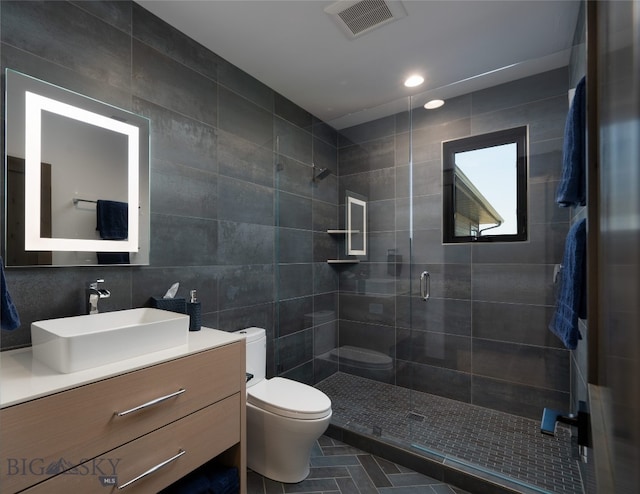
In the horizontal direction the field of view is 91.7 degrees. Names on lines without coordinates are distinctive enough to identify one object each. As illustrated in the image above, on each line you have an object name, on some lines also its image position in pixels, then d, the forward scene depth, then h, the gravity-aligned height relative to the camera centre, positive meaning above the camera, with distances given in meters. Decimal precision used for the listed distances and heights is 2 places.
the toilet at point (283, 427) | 1.69 -0.98
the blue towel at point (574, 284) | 1.27 -0.15
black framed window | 2.36 +0.51
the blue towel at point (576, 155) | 1.26 +0.39
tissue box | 1.67 -0.29
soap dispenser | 1.68 -0.35
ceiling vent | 1.69 +1.34
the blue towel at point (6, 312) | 1.08 -0.21
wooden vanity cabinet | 0.90 -0.63
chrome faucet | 1.44 -0.21
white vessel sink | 1.06 -0.34
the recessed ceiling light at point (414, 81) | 2.45 +1.37
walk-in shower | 2.20 -0.37
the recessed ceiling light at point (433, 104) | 2.64 +1.25
